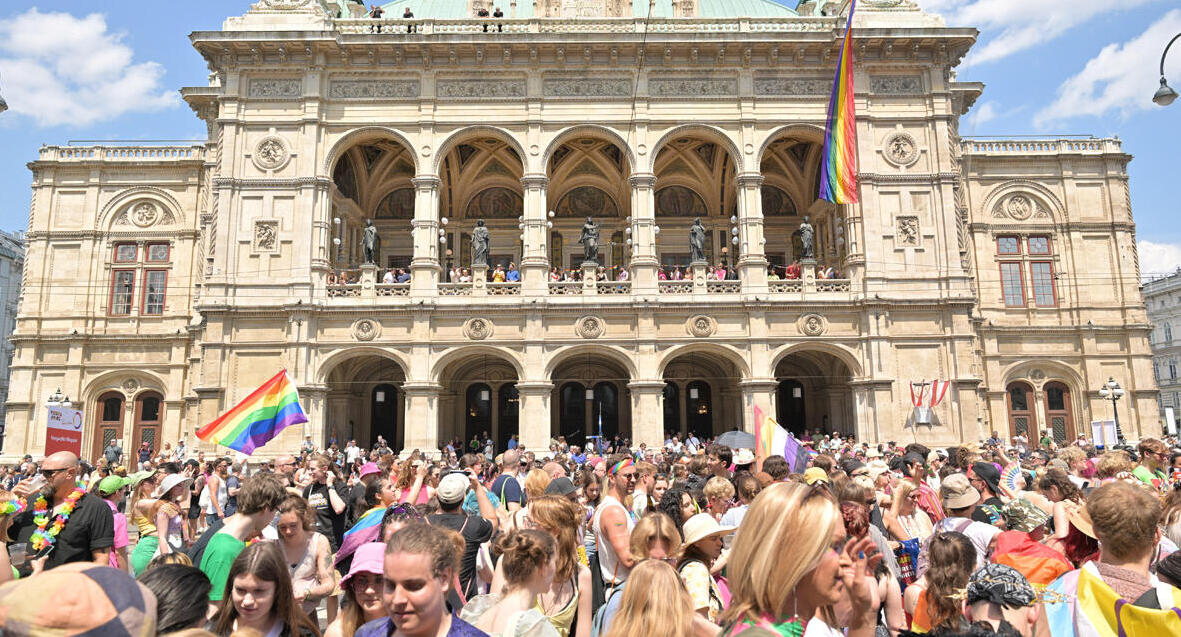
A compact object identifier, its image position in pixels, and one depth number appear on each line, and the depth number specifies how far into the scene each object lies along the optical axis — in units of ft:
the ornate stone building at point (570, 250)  86.02
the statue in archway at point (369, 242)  88.43
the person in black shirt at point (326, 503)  27.14
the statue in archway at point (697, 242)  89.25
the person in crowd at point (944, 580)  13.33
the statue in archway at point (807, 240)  88.43
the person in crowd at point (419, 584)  10.08
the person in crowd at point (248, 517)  16.03
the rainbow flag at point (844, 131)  68.54
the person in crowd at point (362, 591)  13.04
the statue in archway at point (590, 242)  88.33
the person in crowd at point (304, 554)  18.10
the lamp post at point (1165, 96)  49.85
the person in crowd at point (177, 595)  9.68
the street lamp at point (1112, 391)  83.51
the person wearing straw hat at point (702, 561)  14.40
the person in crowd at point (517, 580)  13.57
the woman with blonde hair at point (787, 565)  9.07
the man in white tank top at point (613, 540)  17.70
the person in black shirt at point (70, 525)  19.29
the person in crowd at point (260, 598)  12.00
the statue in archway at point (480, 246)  87.92
